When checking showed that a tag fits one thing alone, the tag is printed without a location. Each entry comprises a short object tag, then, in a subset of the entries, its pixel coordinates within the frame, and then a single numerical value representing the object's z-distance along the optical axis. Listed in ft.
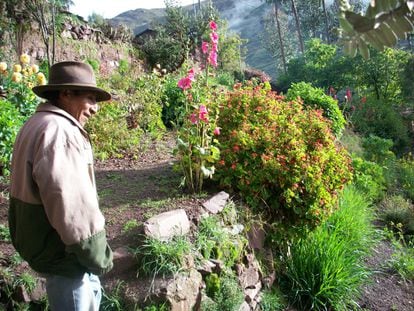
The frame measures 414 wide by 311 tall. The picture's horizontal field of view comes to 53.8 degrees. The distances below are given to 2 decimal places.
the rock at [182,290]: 9.28
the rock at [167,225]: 10.32
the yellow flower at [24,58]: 18.03
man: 5.77
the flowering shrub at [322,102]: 28.73
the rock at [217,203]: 12.51
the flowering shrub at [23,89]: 17.63
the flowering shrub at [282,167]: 13.84
